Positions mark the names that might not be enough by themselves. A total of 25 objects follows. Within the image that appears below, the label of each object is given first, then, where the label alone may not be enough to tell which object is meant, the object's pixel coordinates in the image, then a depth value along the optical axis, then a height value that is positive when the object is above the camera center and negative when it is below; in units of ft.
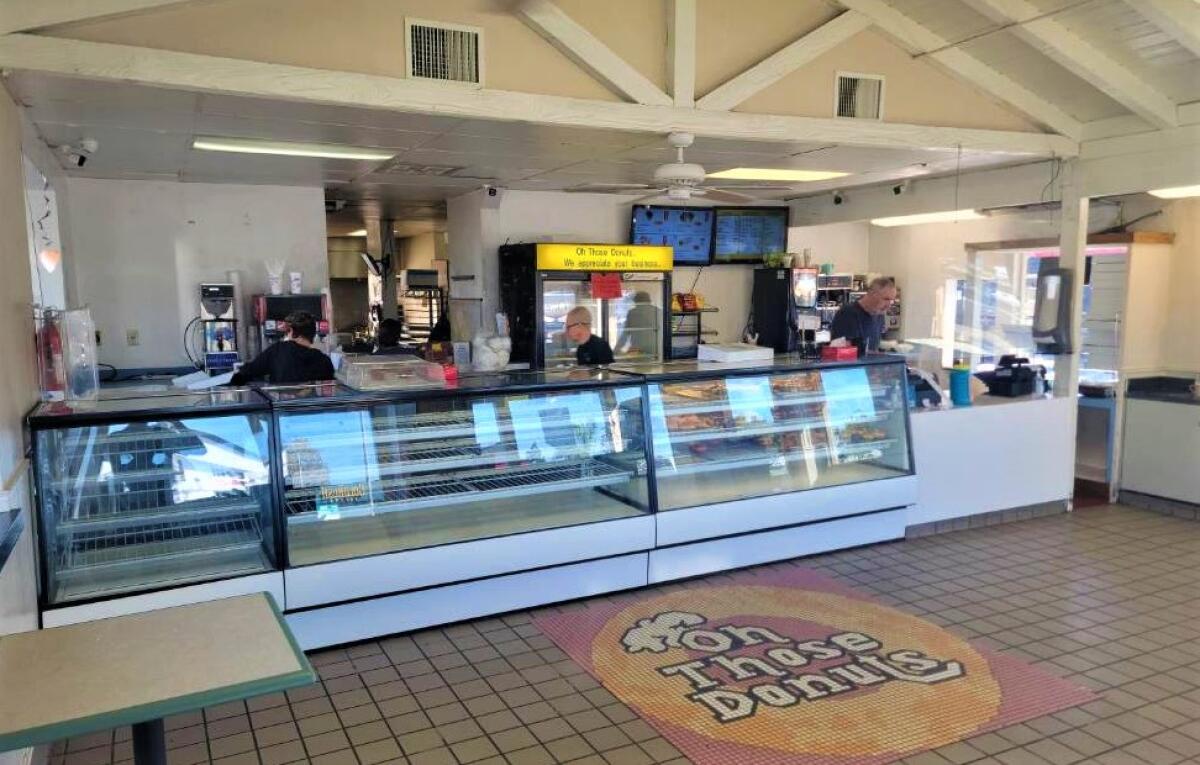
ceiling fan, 15.99 +2.31
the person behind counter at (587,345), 21.70 -1.40
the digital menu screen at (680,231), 29.09 +2.19
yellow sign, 25.50 +1.11
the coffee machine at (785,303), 29.89 -0.41
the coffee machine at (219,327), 22.40 -0.93
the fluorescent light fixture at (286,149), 17.15 +3.16
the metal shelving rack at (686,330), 29.96 -1.40
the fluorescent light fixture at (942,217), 23.52 +2.20
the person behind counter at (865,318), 21.81 -0.71
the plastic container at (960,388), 20.42 -2.39
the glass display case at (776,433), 16.90 -3.08
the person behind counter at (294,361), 17.34 -1.45
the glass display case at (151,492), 11.60 -3.01
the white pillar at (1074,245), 21.09 +1.20
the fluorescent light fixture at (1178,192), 19.19 +2.36
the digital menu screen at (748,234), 30.45 +2.20
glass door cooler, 25.80 -0.15
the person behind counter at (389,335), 30.27 -1.55
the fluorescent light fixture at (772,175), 22.84 +3.36
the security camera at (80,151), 16.61 +2.99
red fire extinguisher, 12.78 -1.03
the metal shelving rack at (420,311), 34.99 -0.83
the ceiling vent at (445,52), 13.76 +4.08
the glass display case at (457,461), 13.55 -3.02
